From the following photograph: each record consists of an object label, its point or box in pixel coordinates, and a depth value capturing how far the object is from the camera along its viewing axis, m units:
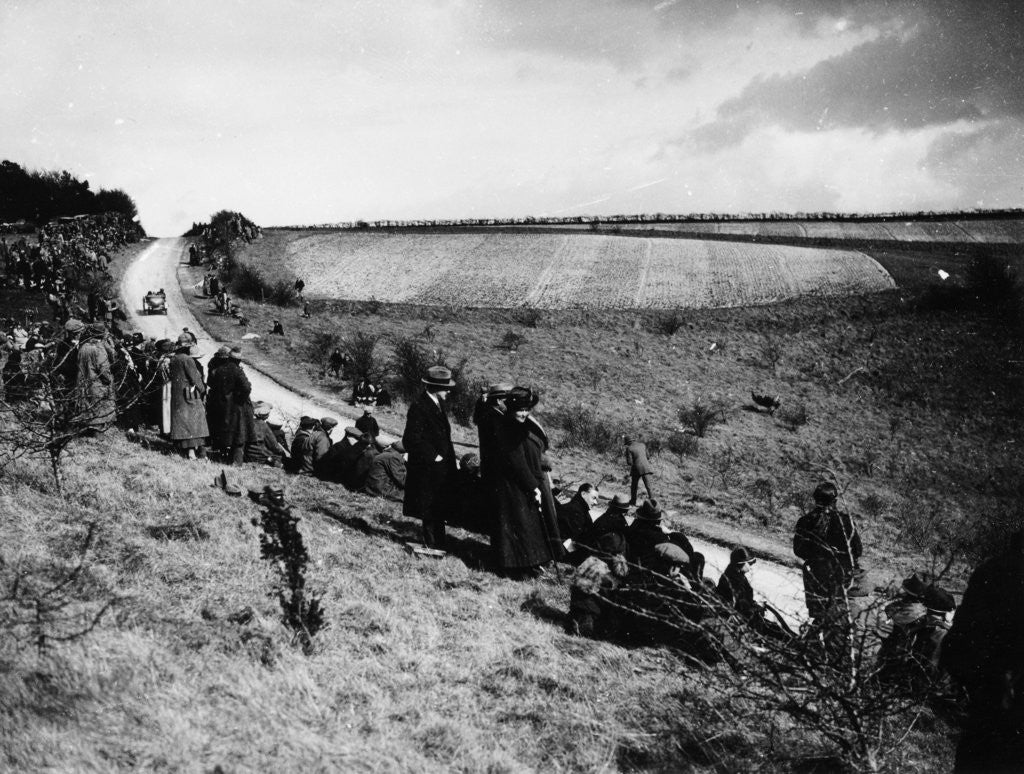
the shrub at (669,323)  27.31
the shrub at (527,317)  28.37
